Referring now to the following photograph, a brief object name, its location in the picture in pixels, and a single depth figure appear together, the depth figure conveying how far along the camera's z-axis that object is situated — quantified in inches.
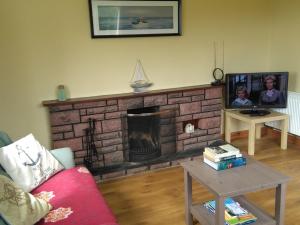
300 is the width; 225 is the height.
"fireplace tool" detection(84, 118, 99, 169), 121.0
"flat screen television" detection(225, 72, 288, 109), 142.9
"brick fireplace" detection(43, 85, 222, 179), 118.1
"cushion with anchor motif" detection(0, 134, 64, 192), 78.8
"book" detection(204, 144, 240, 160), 81.5
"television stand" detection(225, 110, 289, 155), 138.5
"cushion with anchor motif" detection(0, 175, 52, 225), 61.2
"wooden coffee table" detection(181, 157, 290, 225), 71.6
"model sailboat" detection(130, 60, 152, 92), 130.3
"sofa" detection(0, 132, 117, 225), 65.4
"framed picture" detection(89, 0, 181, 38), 119.6
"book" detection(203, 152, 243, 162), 81.2
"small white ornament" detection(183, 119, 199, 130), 142.8
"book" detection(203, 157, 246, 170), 81.2
